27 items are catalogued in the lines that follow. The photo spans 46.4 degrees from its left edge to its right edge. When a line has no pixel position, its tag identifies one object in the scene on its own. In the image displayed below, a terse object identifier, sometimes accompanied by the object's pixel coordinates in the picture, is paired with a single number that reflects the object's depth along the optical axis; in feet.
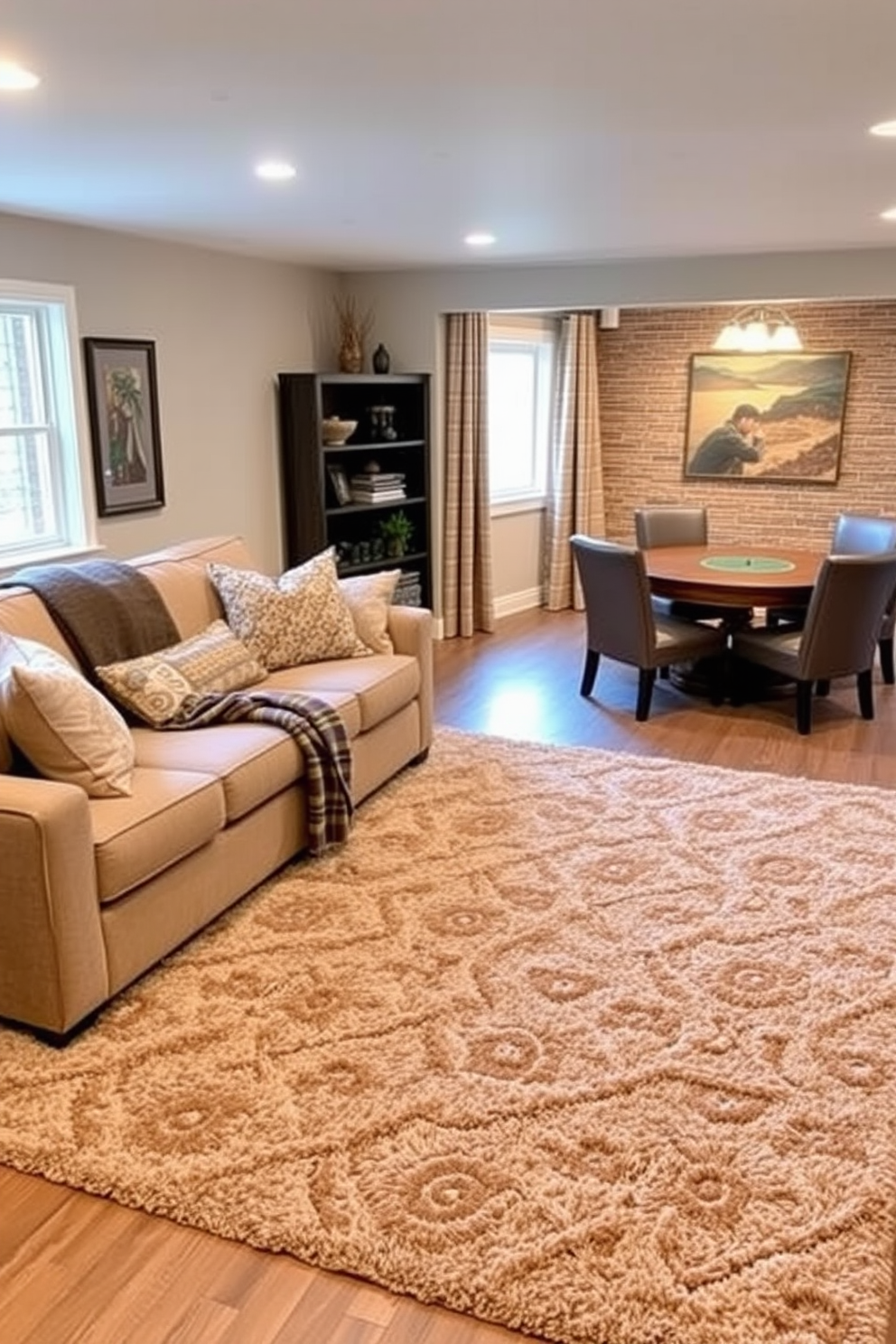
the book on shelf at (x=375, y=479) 20.61
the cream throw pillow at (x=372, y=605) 13.85
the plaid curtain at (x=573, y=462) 24.53
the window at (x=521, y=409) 24.30
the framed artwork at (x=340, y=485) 20.24
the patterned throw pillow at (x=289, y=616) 13.07
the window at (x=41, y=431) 14.61
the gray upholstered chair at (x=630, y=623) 16.16
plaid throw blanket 10.96
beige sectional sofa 7.79
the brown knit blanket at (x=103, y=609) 10.98
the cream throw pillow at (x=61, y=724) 8.70
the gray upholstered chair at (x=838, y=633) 15.28
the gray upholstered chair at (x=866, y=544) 17.90
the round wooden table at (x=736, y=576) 16.61
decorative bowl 19.65
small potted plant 21.39
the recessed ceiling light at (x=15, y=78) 7.54
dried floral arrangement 21.03
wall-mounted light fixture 16.10
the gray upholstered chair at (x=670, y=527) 20.84
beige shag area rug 6.10
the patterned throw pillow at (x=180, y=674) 10.92
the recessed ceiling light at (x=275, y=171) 10.73
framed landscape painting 24.12
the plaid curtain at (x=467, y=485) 21.56
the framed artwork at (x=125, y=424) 15.43
